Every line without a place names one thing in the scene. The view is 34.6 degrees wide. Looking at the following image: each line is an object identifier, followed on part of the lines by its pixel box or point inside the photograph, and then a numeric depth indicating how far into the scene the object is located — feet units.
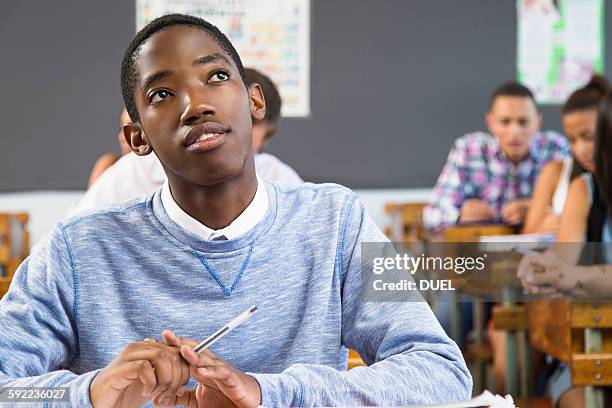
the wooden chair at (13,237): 15.76
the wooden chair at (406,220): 16.93
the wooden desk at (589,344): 7.24
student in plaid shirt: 15.23
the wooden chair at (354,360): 4.05
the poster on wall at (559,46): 17.61
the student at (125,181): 7.38
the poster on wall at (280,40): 16.87
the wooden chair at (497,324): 10.12
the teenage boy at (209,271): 3.53
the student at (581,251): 4.12
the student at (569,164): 11.46
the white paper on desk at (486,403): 2.97
